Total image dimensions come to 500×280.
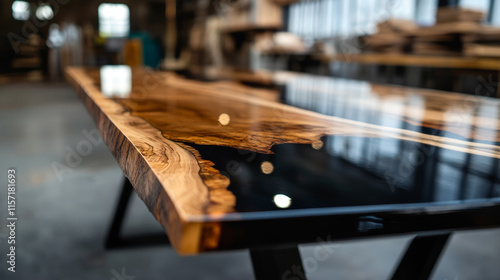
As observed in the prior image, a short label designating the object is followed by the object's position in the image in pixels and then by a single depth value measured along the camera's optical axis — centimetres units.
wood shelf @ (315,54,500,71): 206
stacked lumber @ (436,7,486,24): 223
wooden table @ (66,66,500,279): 29
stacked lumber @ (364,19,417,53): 273
